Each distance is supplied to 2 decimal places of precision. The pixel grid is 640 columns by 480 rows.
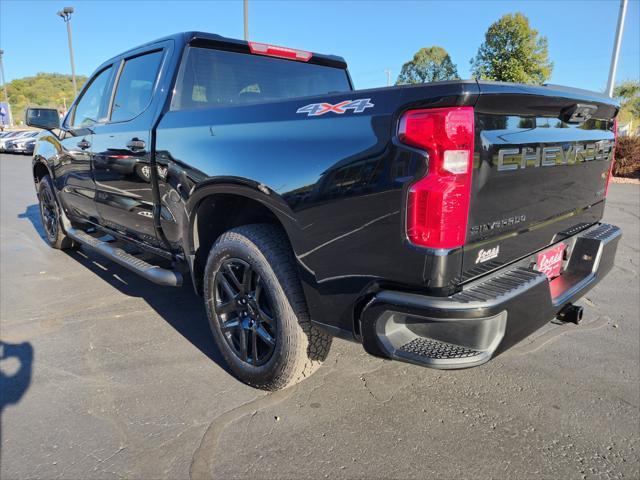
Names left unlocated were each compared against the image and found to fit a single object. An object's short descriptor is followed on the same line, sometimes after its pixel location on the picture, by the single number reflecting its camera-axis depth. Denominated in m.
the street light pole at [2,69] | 51.64
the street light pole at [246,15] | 14.88
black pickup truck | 1.74
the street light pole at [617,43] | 13.57
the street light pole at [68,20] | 29.49
